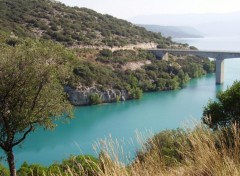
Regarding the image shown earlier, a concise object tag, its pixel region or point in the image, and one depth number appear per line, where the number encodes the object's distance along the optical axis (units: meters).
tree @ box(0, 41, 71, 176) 11.59
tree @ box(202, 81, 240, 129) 19.39
